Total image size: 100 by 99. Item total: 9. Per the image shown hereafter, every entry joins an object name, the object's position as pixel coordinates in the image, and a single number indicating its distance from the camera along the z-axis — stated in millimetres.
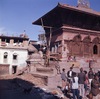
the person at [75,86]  10770
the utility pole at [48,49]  21994
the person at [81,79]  11125
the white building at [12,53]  37562
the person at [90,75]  12484
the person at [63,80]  13039
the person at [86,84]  11845
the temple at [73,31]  23234
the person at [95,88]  9984
